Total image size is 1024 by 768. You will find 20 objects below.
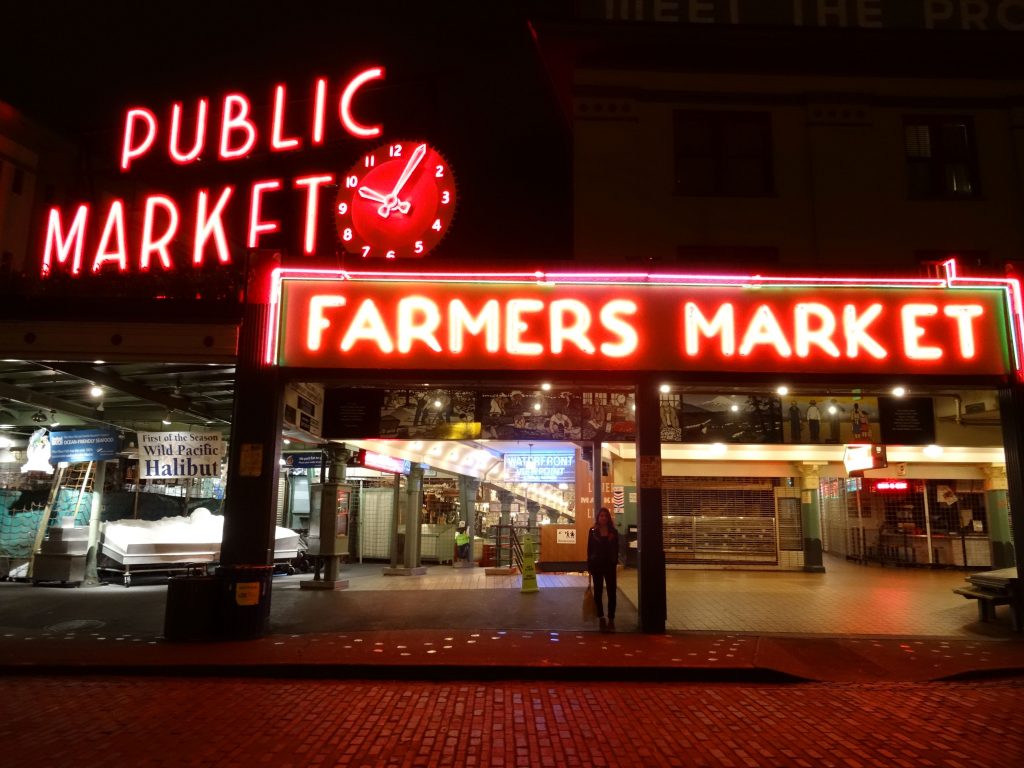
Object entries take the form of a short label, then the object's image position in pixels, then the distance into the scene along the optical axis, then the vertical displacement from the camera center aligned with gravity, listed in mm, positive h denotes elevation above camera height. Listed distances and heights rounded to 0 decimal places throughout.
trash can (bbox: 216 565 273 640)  9680 -1482
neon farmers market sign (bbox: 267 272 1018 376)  11398 +2853
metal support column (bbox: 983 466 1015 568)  19469 -401
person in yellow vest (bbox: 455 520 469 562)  20047 -1288
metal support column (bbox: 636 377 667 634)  10562 -203
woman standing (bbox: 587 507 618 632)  11141 -854
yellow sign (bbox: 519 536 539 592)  13977 -1377
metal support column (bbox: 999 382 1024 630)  10914 +841
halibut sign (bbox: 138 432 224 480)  13461 +792
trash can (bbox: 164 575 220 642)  9539 -1601
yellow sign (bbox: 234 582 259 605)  9742 -1369
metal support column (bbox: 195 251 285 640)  9766 +270
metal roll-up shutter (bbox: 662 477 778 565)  20281 -619
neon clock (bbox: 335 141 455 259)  13844 +5949
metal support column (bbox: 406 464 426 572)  17116 -496
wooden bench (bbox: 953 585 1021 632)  10891 -1553
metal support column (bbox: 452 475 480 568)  20359 -193
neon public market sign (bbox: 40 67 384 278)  15336 +7175
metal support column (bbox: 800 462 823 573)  19578 -448
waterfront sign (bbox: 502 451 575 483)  19781 +924
